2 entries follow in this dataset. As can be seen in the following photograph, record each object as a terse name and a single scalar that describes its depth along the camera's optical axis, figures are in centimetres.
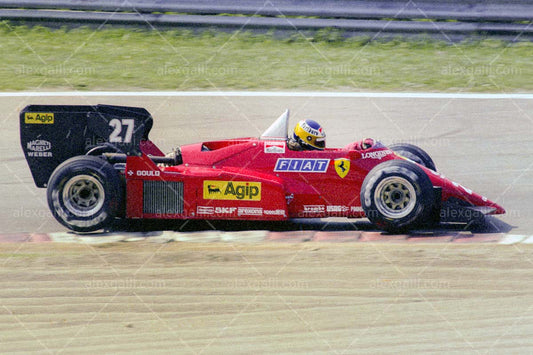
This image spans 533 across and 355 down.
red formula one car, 1572
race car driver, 1648
